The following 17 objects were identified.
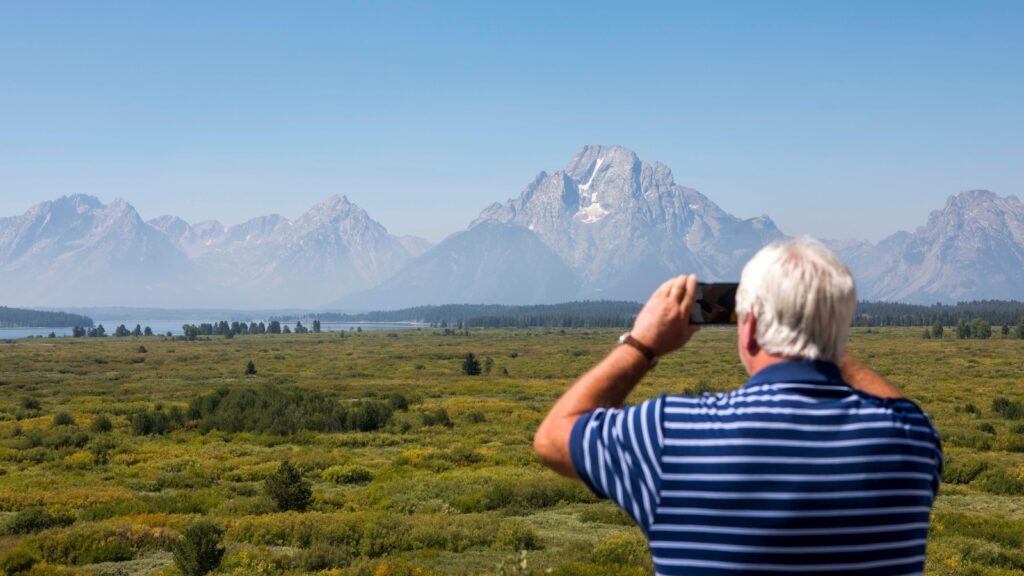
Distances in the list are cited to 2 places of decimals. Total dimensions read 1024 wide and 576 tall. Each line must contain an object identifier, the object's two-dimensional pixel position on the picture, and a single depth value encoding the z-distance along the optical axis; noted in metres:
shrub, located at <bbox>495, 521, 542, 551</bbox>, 14.81
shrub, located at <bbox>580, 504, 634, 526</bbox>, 17.09
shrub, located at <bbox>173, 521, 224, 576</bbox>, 12.43
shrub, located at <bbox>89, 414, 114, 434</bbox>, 34.59
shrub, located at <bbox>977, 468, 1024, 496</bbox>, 20.59
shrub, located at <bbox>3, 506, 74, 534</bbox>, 16.71
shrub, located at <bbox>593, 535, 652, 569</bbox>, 13.01
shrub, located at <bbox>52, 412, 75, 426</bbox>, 36.25
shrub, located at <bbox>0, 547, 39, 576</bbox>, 13.06
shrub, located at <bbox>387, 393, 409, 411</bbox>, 42.34
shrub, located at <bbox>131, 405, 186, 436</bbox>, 34.47
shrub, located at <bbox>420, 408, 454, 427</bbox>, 36.22
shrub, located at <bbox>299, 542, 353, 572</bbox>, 13.05
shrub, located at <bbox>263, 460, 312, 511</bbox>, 18.50
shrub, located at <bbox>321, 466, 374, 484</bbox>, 23.03
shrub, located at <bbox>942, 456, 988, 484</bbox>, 22.31
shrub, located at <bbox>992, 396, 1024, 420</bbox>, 35.50
